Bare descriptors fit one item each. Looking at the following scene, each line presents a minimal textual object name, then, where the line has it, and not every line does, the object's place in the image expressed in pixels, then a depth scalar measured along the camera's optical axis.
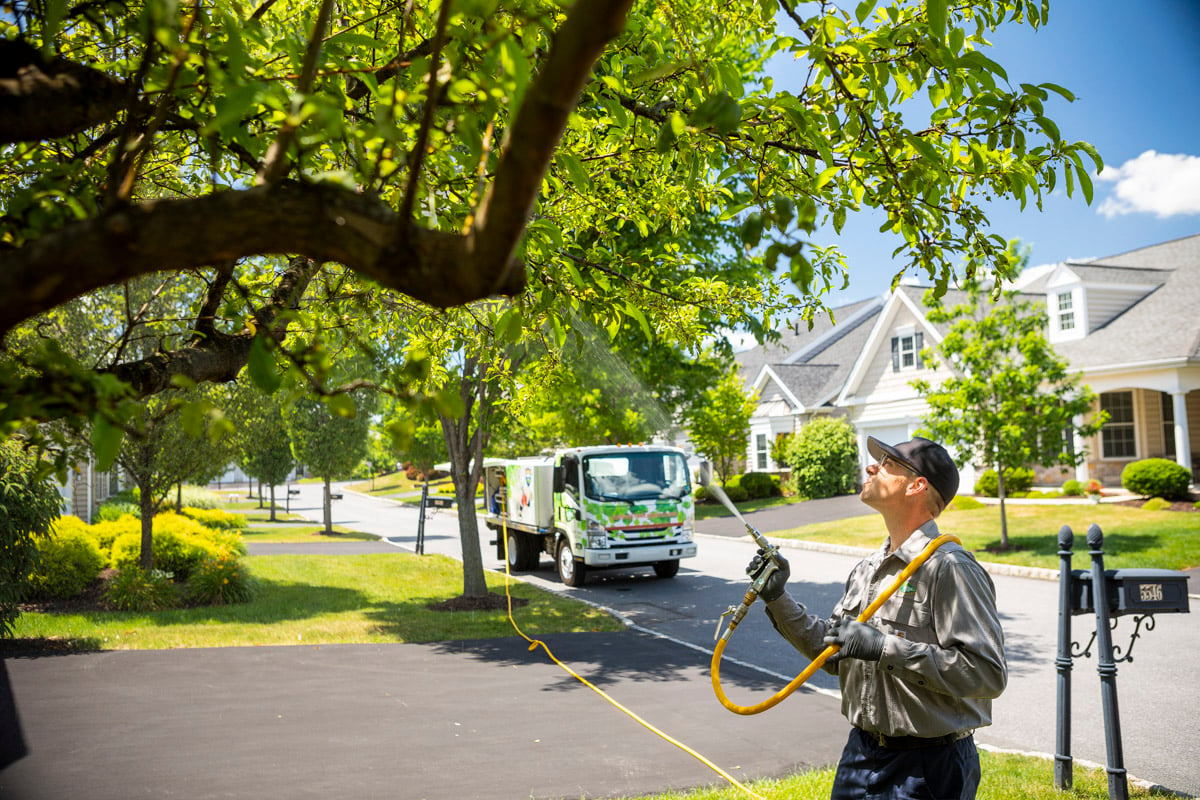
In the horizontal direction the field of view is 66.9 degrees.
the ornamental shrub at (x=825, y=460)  32.06
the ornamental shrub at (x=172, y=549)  14.76
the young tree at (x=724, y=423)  34.44
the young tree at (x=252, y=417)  14.15
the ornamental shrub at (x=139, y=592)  12.90
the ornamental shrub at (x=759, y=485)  34.69
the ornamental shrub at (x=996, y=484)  26.15
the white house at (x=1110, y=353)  24.69
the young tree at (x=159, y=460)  13.72
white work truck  16.50
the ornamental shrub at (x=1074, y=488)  25.30
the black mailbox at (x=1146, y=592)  5.61
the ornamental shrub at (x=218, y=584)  13.83
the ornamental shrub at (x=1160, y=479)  21.88
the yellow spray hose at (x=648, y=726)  6.02
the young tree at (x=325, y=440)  28.16
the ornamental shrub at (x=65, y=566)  13.06
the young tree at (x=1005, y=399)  18.12
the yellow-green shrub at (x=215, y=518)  24.09
